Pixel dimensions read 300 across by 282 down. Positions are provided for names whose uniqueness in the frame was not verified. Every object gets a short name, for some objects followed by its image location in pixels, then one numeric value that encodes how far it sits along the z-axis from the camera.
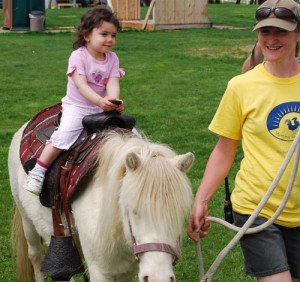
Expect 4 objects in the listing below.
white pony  2.92
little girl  4.12
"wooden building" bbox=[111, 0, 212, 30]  23.88
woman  3.15
